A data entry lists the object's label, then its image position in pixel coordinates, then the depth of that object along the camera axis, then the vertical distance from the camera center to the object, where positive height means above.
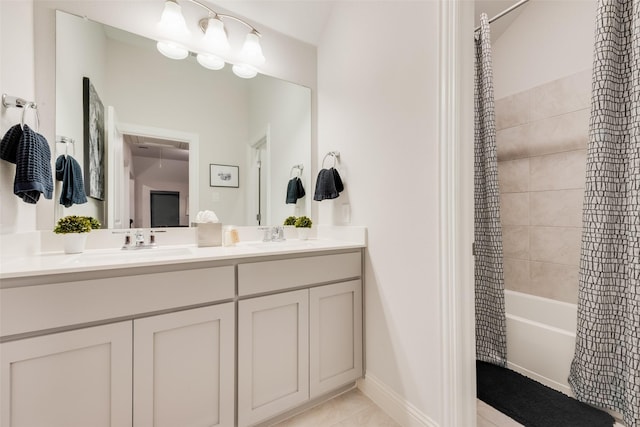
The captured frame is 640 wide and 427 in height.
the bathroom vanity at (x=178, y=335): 0.85 -0.48
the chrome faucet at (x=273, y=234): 1.82 -0.13
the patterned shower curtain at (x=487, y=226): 1.77 -0.08
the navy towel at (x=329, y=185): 1.71 +0.20
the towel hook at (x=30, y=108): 1.05 +0.45
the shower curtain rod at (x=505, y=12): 1.65 +1.33
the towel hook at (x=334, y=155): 1.82 +0.42
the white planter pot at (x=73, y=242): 1.20 -0.12
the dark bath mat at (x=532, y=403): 1.26 -0.98
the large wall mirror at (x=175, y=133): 1.33 +0.51
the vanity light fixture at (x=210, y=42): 1.48 +1.07
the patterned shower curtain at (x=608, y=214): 1.29 +0.00
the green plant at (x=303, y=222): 1.85 -0.05
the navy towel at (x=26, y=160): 1.01 +0.22
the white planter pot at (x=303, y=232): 1.86 -0.12
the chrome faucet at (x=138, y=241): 1.39 -0.14
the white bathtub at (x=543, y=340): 1.50 -0.76
